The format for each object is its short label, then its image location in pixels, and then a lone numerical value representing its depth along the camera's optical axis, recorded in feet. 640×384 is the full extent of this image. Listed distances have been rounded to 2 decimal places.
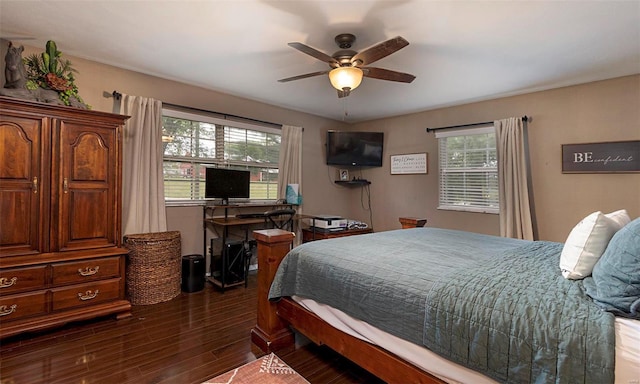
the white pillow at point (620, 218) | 4.85
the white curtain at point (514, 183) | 11.64
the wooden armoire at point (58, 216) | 7.24
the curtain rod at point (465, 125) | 11.93
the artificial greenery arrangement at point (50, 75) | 8.12
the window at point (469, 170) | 13.03
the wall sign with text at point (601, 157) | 9.94
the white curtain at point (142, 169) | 10.25
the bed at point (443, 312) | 3.18
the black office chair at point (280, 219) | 12.31
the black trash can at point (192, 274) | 10.66
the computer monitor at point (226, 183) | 11.60
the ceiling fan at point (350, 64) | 6.89
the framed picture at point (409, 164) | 15.02
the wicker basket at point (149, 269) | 9.46
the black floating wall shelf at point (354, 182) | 17.25
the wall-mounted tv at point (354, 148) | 16.03
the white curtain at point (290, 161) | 14.57
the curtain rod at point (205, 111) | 10.02
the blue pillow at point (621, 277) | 3.28
